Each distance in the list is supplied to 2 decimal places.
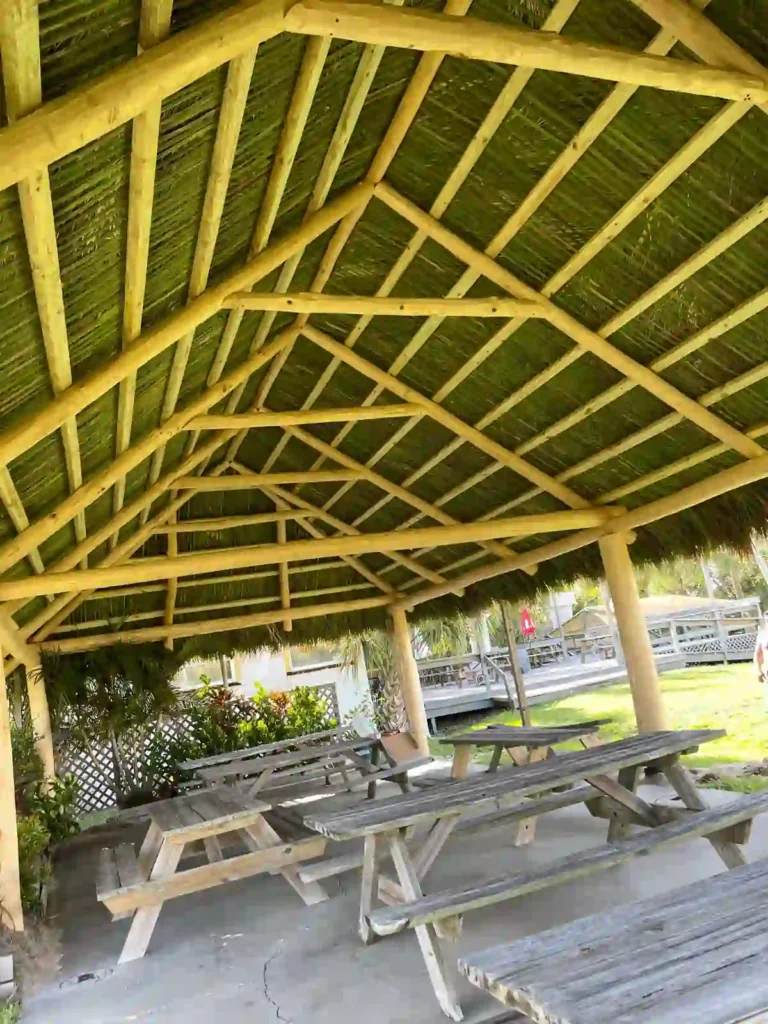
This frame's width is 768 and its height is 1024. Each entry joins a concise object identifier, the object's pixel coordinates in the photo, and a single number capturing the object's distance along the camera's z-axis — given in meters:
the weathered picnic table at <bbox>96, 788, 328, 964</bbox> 3.90
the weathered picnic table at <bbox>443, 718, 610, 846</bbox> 4.95
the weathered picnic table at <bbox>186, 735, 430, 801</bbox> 6.27
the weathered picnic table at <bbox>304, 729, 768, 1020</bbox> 2.84
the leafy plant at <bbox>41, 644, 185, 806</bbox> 8.49
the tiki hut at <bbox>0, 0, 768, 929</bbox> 2.32
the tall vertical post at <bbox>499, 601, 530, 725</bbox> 9.06
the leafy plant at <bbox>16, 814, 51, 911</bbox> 4.78
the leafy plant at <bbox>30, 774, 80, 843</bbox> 6.83
